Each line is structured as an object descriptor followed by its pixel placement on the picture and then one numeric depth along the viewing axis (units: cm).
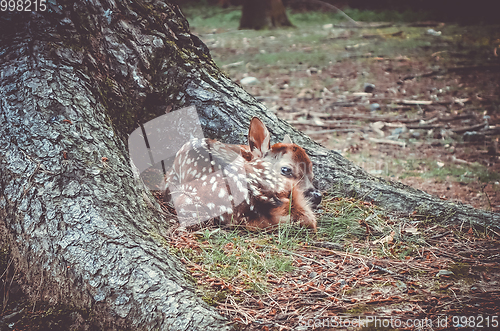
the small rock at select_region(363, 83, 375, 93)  720
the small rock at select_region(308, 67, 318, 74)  845
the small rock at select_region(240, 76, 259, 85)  785
